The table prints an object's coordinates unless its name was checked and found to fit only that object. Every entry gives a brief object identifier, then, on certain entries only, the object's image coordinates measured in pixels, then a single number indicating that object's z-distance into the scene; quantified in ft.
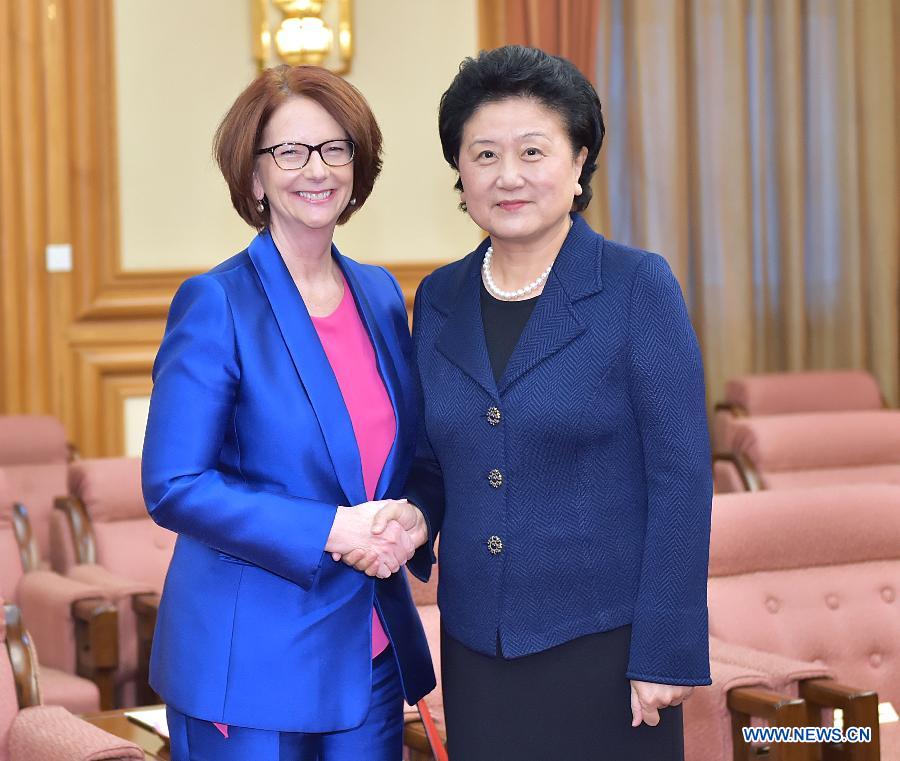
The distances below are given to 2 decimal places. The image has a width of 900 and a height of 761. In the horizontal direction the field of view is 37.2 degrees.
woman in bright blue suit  6.23
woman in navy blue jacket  6.06
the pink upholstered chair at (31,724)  8.13
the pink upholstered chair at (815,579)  11.41
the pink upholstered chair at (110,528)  15.12
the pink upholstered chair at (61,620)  12.70
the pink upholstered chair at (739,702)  9.15
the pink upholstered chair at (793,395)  20.39
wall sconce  20.47
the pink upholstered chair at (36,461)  16.78
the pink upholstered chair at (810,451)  17.62
